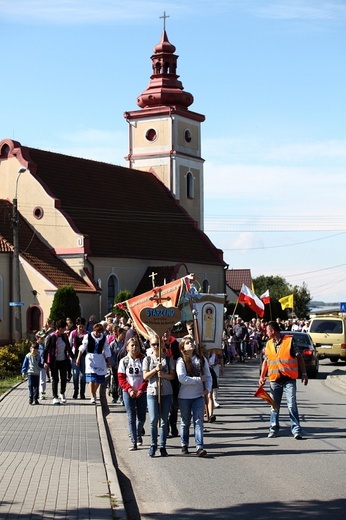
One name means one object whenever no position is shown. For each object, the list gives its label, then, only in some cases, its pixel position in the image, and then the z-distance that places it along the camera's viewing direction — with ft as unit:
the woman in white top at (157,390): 48.78
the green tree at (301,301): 414.33
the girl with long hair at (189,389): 48.83
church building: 183.73
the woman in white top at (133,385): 51.31
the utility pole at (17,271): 120.98
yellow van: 131.23
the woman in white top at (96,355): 71.46
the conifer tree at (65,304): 169.68
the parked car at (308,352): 104.70
